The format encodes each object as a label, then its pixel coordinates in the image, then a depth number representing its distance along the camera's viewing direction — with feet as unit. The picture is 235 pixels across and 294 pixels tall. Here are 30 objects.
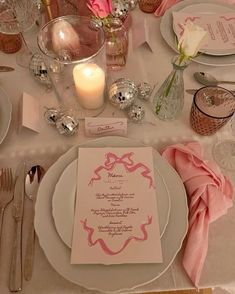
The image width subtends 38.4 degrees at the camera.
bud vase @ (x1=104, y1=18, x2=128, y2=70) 2.53
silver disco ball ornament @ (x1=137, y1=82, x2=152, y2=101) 2.42
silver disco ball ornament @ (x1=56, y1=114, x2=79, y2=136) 2.22
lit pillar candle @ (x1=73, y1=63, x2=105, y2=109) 2.29
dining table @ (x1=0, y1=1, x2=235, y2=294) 1.77
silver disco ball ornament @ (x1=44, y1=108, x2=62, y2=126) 2.30
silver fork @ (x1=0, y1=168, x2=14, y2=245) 1.96
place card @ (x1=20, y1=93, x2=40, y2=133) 2.26
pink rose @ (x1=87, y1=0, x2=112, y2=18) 2.15
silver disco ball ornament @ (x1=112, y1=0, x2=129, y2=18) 2.64
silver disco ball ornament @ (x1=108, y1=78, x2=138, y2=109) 2.28
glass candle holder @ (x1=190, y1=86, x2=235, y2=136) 2.19
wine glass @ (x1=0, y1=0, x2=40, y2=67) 2.62
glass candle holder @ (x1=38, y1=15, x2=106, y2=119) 2.26
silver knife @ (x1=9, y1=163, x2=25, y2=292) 1.73
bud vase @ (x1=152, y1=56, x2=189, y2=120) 2.23
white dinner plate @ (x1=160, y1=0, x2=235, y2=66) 2.63
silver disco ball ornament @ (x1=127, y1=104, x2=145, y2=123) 2.31
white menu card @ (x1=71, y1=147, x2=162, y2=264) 1.75
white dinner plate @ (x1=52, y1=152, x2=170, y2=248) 1.81
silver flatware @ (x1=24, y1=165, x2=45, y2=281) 1.78
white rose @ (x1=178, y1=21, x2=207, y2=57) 1.84
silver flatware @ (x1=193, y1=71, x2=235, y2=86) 2.51
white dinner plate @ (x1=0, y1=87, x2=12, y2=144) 2.23
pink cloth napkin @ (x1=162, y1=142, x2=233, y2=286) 1.80
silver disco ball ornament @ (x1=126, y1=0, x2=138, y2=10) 2.92
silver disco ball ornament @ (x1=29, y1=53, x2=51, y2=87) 2.47
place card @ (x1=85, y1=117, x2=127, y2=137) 2.19
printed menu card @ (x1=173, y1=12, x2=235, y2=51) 2.66
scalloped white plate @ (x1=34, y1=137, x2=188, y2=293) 1.68
